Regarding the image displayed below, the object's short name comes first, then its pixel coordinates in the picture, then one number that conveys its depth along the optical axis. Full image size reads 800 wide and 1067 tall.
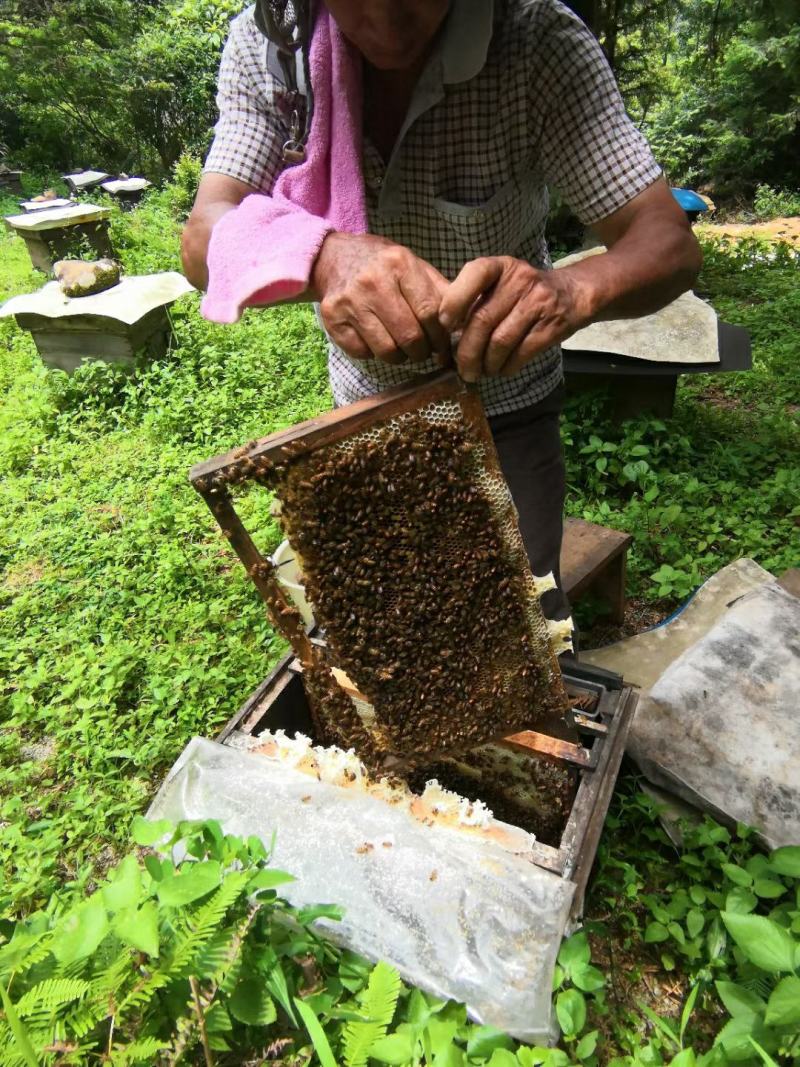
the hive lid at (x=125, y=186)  13.65
